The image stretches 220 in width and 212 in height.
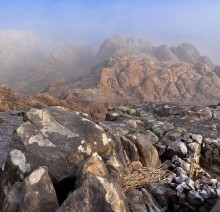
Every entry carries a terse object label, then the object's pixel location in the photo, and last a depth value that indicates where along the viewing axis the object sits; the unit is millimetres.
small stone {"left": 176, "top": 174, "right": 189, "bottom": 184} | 4816
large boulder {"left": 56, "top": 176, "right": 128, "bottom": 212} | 3416
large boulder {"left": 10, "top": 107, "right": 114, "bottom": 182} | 4351
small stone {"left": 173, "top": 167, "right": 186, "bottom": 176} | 5284
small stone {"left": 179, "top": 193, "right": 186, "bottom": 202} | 4543
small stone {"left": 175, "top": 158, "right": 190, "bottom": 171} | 5724
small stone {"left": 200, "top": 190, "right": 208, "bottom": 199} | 4441
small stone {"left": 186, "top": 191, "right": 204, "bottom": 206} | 4424
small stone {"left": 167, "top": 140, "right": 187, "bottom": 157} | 6381
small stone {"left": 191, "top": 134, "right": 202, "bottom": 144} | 7005
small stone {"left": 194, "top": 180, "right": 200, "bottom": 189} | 4625
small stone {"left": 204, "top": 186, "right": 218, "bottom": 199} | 4429
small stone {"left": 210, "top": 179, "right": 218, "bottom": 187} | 4730
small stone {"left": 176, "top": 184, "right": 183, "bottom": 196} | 4618
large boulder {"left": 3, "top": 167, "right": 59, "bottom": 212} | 3583
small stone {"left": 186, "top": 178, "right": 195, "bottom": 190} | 4604
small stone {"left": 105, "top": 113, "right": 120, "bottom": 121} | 10223
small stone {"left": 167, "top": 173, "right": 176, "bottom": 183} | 4943
